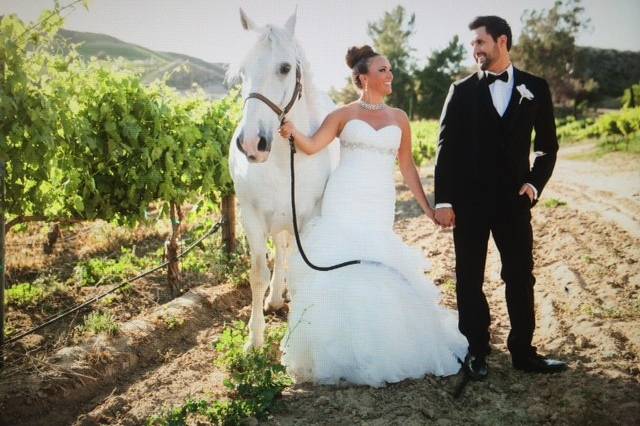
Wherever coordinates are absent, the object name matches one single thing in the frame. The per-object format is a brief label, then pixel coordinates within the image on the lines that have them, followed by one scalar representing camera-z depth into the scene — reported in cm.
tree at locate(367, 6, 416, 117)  4975
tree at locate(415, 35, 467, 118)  4841
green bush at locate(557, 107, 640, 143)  1705
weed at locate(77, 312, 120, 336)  396
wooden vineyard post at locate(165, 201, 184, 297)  536
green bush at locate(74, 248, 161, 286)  555
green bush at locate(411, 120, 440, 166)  1547
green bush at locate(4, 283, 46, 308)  486
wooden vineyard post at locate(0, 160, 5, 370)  352
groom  297
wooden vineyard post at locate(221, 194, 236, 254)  640
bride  305
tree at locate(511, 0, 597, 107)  4459
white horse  293
